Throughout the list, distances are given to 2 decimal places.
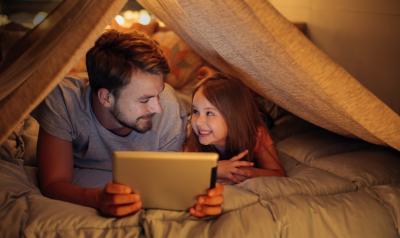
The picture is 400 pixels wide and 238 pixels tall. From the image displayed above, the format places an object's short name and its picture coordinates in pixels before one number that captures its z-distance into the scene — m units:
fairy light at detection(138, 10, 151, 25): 3.24
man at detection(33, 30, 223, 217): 1.41
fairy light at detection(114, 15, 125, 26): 3.05
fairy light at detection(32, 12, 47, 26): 3.48
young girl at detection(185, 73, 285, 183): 1.62
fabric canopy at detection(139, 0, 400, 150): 1.03
